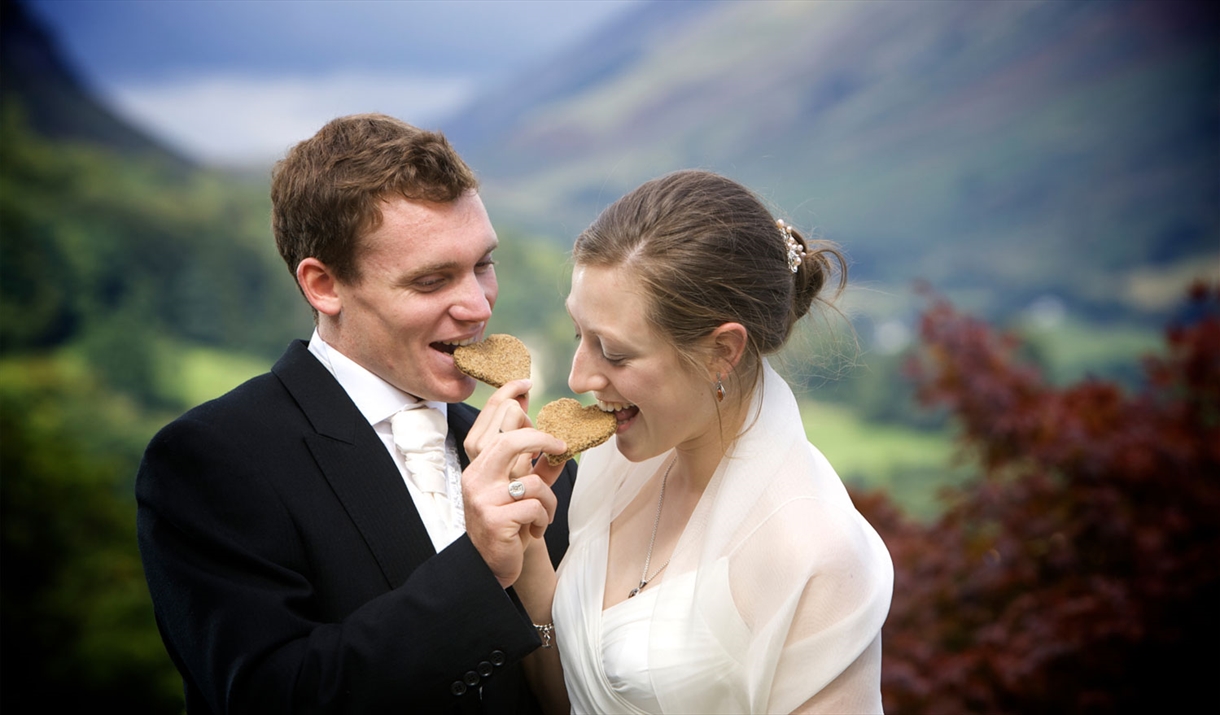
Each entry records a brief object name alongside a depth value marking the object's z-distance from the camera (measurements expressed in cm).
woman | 265
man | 259
